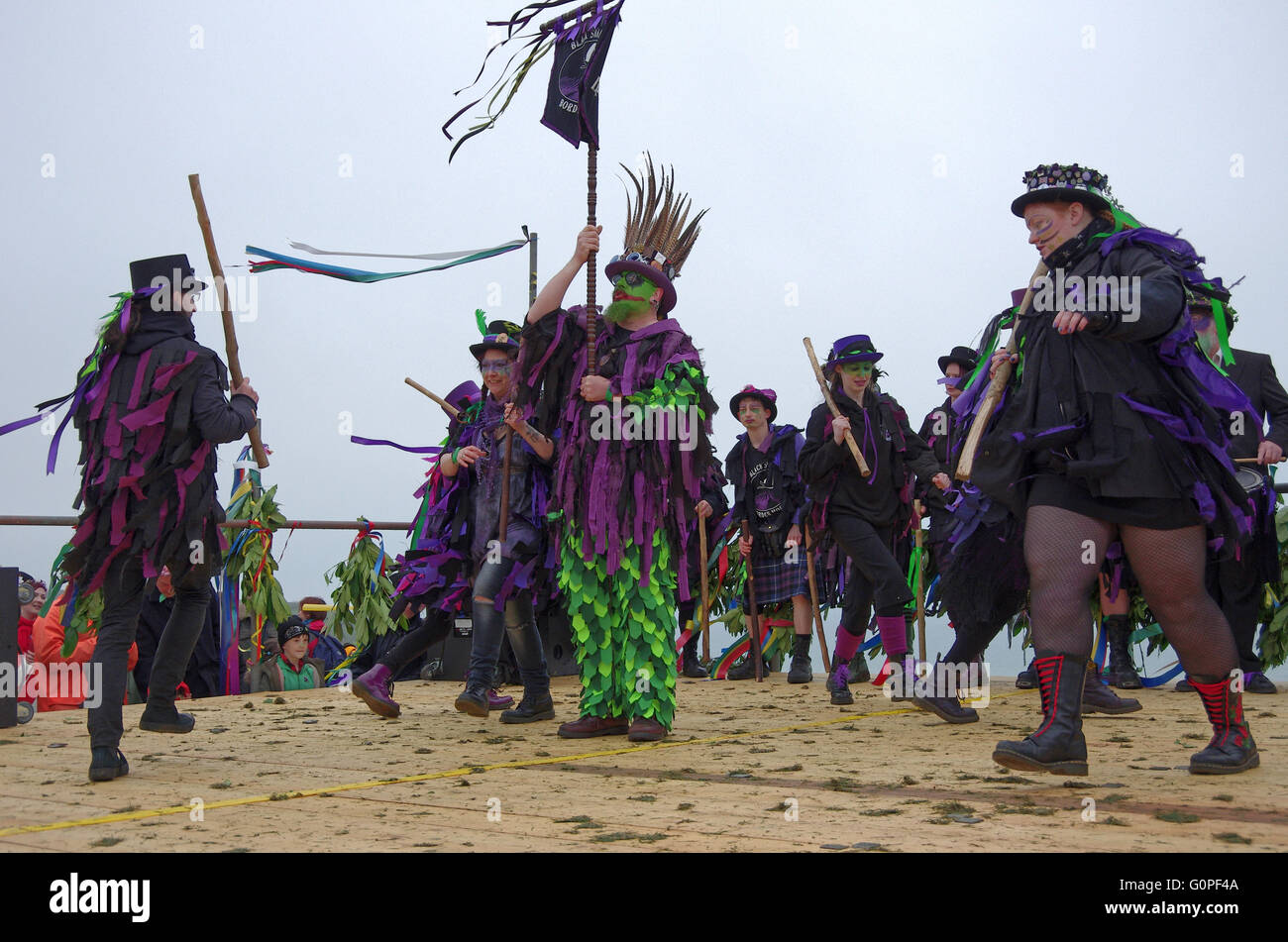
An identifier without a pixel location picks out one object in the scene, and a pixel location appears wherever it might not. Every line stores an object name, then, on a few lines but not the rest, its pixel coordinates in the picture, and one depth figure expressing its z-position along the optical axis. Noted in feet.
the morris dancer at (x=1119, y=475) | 12.59
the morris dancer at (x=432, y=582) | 19.33
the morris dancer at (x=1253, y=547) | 22.71
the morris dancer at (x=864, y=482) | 21.75
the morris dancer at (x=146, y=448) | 14.79
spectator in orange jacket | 22.90
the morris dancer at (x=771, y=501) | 28.81
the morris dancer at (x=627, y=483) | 17.42
